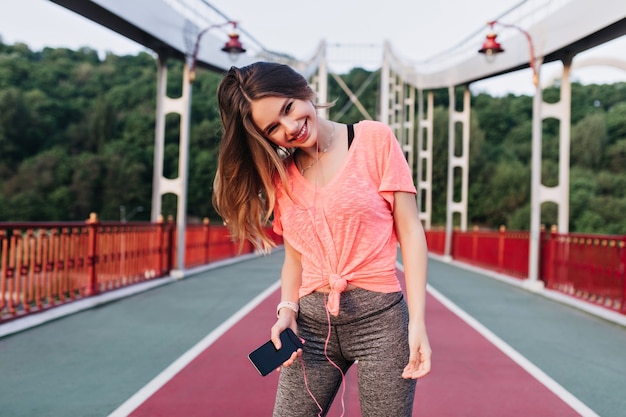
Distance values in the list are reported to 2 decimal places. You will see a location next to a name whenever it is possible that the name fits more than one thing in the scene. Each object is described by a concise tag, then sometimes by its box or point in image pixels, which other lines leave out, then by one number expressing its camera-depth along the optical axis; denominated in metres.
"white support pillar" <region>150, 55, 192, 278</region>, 13.05
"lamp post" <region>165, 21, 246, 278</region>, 12.67
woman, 1.56
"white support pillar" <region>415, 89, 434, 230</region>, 27.64
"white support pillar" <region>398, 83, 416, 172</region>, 34.46
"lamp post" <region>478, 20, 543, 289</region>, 12.26
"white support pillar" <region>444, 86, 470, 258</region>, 21.39
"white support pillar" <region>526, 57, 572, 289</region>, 12.13
